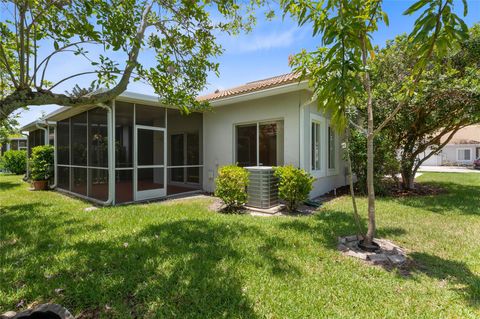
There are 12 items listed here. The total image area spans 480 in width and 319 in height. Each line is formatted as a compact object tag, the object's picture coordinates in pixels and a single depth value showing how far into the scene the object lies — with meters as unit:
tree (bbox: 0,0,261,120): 3.14
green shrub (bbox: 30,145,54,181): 10.92
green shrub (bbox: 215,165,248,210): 6.61
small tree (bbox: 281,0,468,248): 2.99
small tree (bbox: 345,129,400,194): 8.61
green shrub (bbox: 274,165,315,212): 6.43
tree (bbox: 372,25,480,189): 7.59
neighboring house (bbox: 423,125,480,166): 28.89
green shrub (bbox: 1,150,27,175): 18.30
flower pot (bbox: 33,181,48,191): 10.70
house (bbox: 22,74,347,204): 7.43
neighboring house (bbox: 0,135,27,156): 24.84
